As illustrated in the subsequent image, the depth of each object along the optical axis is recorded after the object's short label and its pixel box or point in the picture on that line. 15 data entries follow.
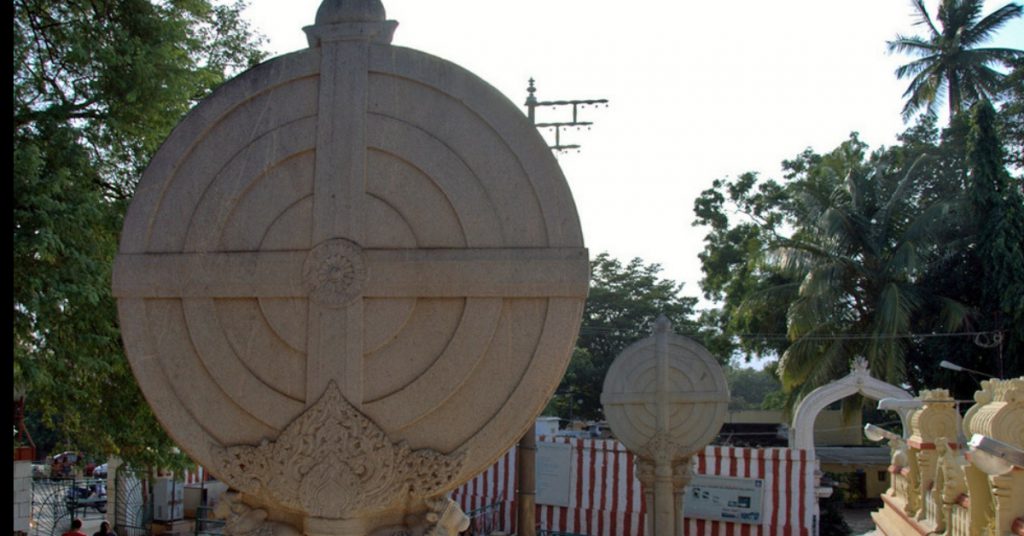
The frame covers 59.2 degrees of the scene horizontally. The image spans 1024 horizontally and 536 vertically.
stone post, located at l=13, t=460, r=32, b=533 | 10.56
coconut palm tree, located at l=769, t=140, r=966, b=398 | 22.39
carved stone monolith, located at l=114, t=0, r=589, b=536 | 3.07
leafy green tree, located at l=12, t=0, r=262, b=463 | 7.30
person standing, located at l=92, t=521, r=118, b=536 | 10.73
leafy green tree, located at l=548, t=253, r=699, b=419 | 34.53
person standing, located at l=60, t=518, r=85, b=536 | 9.90
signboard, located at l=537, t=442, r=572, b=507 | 17.08
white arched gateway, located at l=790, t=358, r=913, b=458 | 15.98
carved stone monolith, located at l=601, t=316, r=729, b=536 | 8.01
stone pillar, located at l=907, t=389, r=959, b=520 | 8.73
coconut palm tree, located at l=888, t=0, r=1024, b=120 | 28.67
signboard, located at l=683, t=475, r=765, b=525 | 14.94
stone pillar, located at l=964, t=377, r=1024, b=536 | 5.55
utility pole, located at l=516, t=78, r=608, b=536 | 12.20
